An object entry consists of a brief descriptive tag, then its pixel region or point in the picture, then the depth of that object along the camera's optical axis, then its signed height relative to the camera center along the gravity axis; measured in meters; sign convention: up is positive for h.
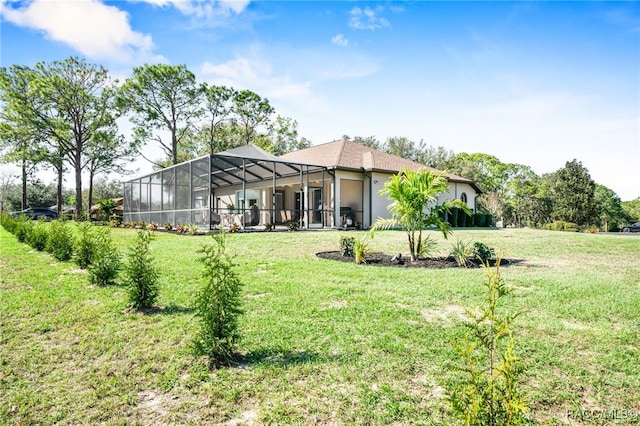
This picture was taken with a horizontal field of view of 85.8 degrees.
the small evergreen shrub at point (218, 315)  2.87 -0.81
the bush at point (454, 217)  22.84 +0.08
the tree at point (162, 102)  30.77 +11.05
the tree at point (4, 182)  43.62 +5.39
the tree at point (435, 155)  43.49 +8.15
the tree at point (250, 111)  35.19 +11.43
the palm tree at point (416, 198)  7.96 +0.49
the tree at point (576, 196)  30.25 +1.87
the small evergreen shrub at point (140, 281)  4.32 -0.75
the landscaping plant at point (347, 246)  8.55 -0.66
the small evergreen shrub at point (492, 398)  1.45 -0.79
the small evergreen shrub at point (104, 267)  5.67 -0.75
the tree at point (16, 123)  27.72 +8.26
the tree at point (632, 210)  47.78 +0.98
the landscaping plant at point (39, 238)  9.80 -0.47
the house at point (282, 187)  16.86 +1.96
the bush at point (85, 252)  7.04 -0.63
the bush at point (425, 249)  8.37 -0.74
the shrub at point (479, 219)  24.30 -0.07
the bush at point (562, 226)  25.31 -0.69
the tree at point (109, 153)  33.22 +6.87
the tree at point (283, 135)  38.12 +9.63
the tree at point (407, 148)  44.69 +9.21
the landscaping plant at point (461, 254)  7.45 -0.81
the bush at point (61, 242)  8.04 -0.48
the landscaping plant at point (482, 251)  7.54 -0.73
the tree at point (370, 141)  46.29 +10.59
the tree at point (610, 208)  39.94 +1.21
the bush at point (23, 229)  11.47 -0.25
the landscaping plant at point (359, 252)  7.80 -0.75
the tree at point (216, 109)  33.97 +11.29
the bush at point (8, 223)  14.92 -0.03
